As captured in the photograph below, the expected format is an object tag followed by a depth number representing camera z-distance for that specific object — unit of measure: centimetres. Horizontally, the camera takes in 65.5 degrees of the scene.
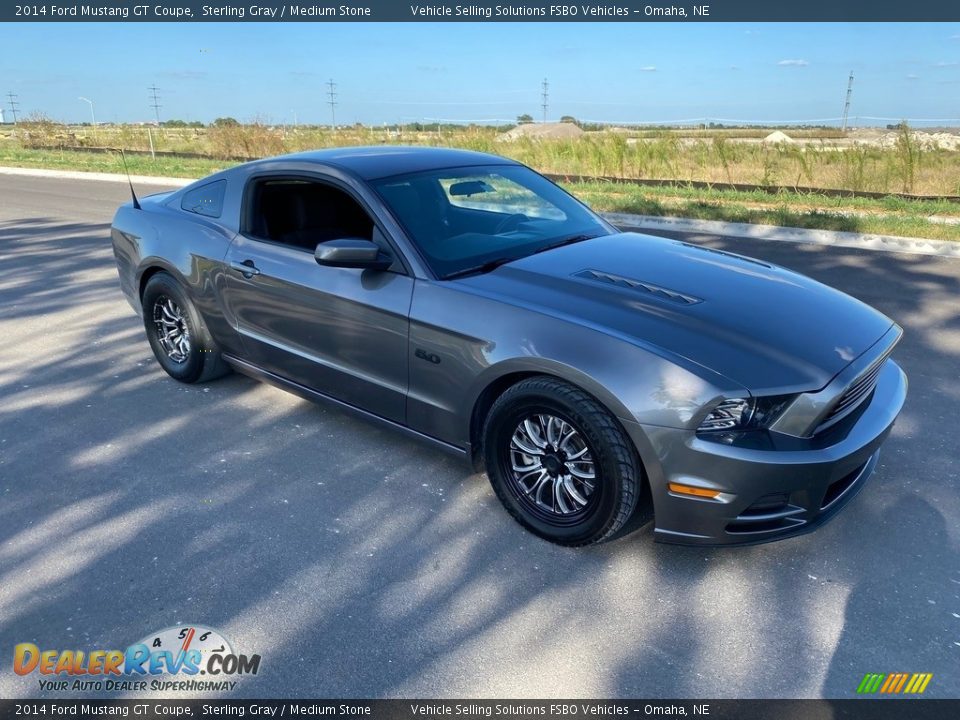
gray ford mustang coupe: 281
